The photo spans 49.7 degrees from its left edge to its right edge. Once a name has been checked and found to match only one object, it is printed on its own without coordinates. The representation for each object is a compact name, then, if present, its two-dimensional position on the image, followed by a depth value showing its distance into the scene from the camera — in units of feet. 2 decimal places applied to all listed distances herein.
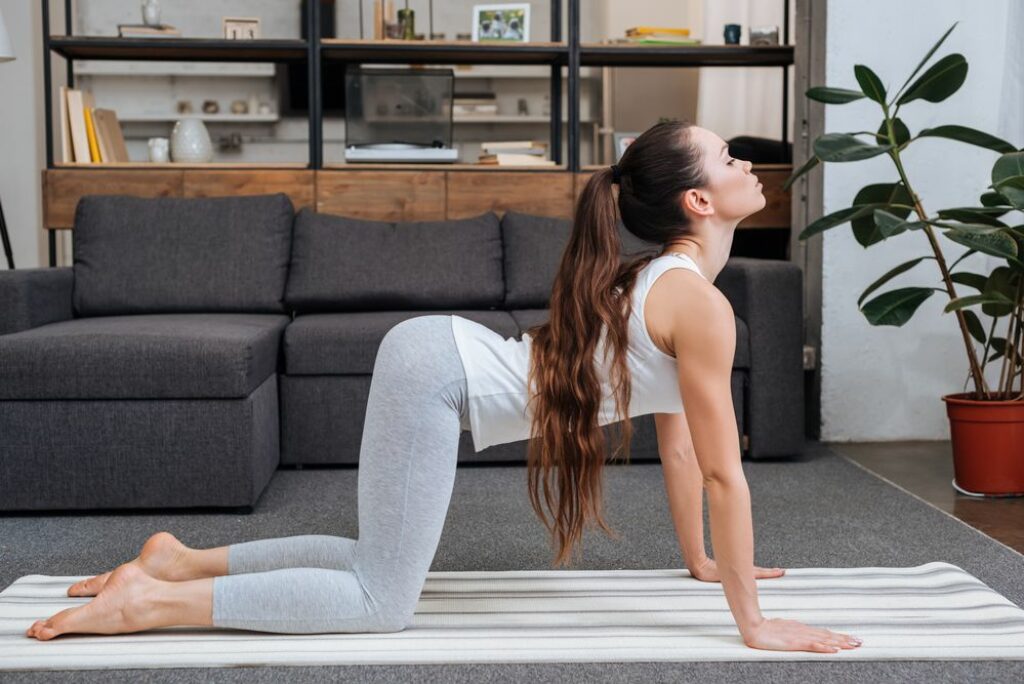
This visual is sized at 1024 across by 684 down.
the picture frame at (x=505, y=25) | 13.74
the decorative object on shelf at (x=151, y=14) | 13.33
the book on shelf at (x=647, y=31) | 13.65
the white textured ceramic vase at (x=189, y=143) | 13.37
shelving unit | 12.93
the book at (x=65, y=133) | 12.90
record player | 13.74
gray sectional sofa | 8.60
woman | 5.43
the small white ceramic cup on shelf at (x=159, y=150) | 13.24
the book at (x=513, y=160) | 13.53
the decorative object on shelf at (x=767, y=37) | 13.61
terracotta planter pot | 9.30
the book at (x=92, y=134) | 13.10
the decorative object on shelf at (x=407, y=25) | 13.56
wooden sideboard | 12.80
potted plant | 9.20
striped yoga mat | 5.39
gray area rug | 5.31
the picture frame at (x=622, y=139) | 14.12
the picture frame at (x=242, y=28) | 13.71
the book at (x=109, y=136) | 13.29
